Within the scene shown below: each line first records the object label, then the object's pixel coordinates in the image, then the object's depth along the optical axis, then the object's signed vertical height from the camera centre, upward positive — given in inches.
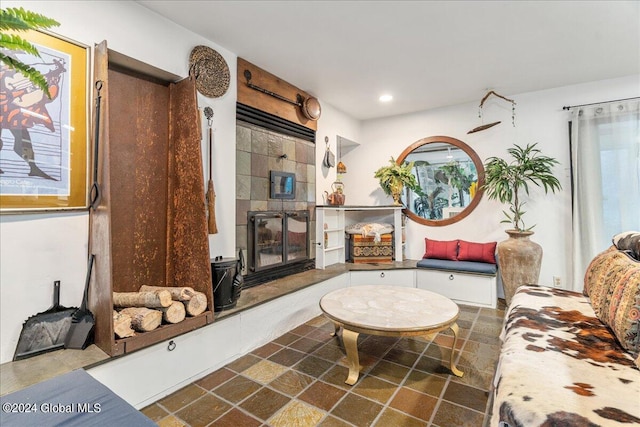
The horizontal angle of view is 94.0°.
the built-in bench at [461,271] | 140.0 -26.1
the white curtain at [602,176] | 126.0 +17.6
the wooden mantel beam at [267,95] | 116.4 +52.3
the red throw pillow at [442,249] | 158.6 -17.2
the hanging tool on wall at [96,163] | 72.7 +14.0
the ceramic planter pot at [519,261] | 131.9 -19.7
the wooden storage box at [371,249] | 171.0 -18.0
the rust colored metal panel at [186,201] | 86.4 +5.5
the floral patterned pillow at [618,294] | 54.7 -16.9
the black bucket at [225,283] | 88.9 -19.6
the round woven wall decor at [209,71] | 99.0 +51.0
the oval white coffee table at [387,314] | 77.2 -27.5
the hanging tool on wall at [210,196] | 97.6 +7.5
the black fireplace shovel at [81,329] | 68.2 -25.6
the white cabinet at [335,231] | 155.9 -7.5
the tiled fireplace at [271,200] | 117.1 +8.0
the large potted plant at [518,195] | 132.6 +10.5
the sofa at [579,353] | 38.9 -24.6
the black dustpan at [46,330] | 64.7 -24.8
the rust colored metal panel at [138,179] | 84.7 +12.1
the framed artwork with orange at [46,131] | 63.6 +20.2
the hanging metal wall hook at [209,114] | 102.3 +35.9
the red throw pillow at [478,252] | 151.1 -17.9
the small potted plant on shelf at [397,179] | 172.7 +22.3
